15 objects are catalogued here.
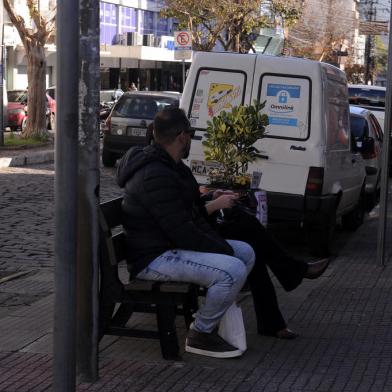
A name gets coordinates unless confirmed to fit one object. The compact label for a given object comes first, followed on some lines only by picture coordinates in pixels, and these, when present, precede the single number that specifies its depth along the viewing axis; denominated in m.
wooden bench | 5.84
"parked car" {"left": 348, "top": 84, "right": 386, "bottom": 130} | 24.50
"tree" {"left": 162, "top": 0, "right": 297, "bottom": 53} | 34.16
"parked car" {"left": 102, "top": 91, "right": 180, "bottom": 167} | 20.75
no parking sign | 26.44
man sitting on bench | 5.84
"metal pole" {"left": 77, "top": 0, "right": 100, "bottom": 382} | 5.36
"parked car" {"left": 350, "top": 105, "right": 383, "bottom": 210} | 14.62
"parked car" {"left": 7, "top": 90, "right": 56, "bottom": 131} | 31.87
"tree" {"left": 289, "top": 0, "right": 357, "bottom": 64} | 60.56
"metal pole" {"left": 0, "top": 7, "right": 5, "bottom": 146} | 23.14
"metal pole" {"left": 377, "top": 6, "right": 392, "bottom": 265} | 9.56
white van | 10.41
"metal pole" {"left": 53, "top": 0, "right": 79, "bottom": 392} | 4.32
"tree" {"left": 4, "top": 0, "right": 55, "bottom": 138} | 24.31
